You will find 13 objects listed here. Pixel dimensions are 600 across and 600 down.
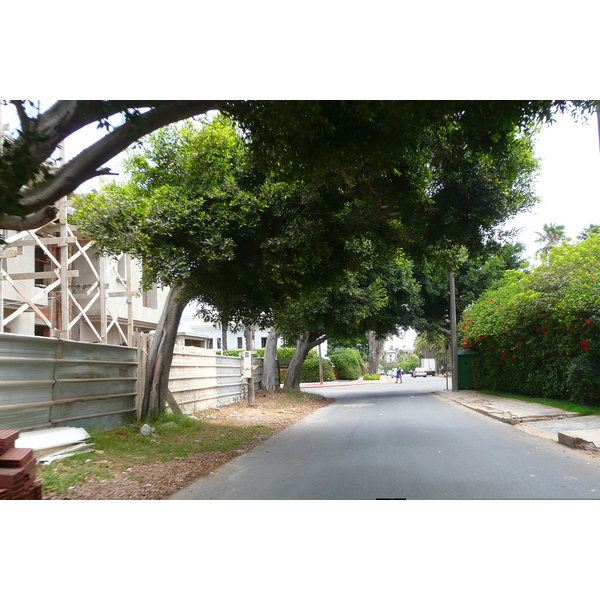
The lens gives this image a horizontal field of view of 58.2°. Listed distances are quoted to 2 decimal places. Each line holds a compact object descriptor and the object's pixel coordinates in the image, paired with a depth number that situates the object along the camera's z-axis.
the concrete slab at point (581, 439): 8.09
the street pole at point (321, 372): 38.61
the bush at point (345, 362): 45.84
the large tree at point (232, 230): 8.73
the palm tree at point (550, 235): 33.31
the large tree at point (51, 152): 5.09
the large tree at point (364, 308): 17.42
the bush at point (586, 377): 11.02
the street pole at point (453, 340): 22.17
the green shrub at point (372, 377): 45.98
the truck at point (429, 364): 69.37
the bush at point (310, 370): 40.22
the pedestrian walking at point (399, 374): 38.76
